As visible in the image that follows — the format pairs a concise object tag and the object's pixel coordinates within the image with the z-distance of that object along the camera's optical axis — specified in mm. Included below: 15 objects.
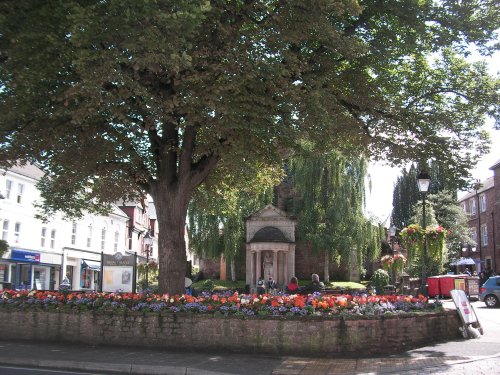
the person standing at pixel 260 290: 23250
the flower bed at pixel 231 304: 11789
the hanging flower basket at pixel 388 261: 28945
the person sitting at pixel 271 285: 28805
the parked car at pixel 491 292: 26922
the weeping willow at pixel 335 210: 37312
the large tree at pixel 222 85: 10766
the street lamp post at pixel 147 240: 30281
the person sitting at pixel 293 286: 19391
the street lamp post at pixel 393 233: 30312
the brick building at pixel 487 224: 50969
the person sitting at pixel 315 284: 19173
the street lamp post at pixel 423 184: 17138
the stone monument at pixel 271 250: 37938
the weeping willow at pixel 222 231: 38781
